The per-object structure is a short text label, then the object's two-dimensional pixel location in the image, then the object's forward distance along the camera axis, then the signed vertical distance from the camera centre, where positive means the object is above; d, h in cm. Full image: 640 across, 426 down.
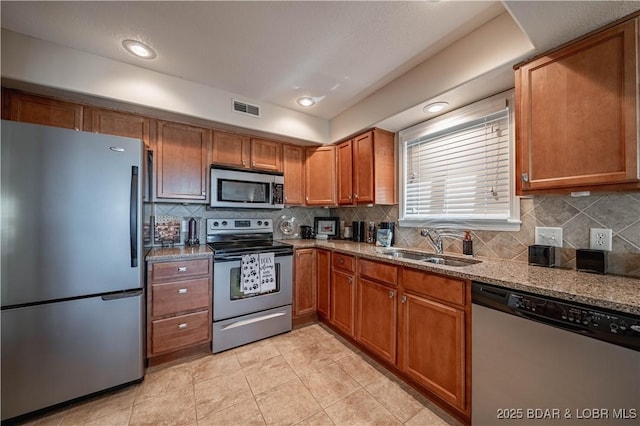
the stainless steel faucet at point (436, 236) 218 -21
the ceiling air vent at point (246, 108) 254 +114
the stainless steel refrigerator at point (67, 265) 142 -33
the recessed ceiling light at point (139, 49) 180 +128
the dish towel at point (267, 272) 245 -60
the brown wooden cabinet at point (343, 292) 233 -79
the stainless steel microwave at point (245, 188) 260 +30
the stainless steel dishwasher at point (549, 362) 92 -66
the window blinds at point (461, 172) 189 +37
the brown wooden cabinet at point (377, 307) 189 -79
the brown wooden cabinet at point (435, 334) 145 -80
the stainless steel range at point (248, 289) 225 -75
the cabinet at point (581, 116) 112 +51
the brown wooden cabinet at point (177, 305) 198 -78
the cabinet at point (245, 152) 267 +73
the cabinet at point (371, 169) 260 +51
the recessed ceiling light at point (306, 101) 263 +126
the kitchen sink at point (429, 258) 190 -38
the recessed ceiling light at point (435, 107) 203 +93
